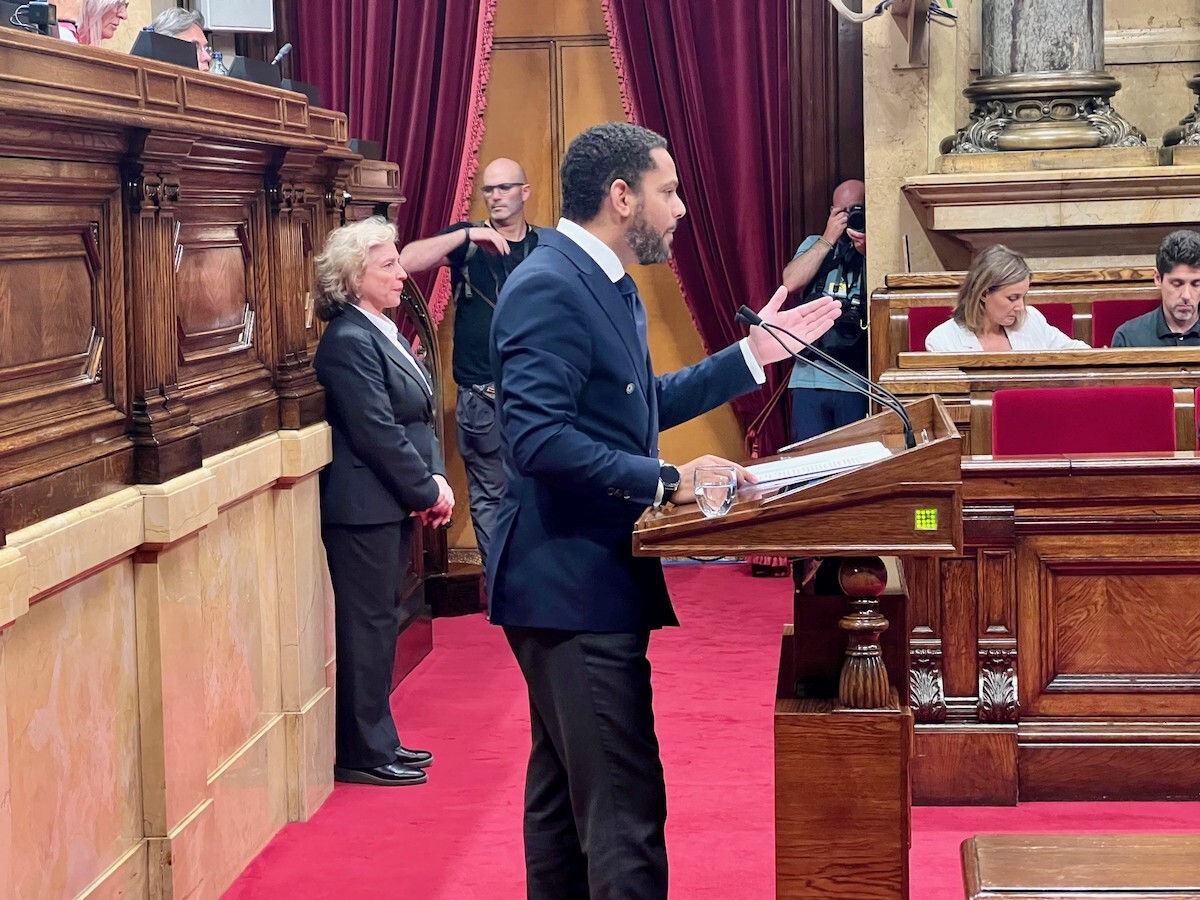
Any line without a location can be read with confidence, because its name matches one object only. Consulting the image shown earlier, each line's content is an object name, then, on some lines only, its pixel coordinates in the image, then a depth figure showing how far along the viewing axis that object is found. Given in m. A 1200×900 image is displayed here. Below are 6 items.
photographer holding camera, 6.49
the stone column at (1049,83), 6.61
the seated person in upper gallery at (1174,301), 5.36
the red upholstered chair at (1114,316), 5.98
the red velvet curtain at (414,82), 7.01
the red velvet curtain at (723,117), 6.91
